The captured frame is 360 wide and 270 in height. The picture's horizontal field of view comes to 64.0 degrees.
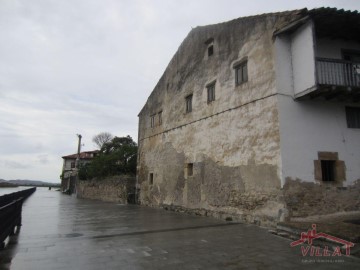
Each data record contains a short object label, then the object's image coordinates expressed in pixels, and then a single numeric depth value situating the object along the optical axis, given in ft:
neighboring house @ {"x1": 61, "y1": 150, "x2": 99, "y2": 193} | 163.70
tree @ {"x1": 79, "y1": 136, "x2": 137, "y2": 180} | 88.63
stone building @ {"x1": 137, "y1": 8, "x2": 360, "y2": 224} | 30.12
